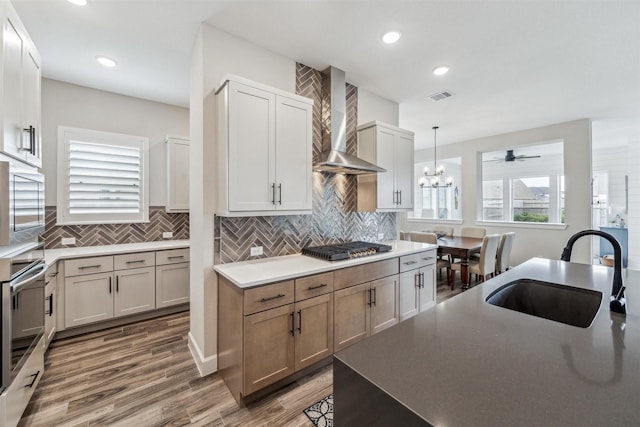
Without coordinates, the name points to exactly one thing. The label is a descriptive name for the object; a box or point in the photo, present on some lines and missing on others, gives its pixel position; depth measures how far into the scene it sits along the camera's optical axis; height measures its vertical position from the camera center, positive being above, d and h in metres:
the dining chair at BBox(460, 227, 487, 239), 5.67 -0.42
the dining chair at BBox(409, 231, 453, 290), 4.52 -0.47
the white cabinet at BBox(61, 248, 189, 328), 2.85 -0.84
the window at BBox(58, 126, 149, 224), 3.25 +0.45
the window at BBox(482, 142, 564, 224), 6.76 +0.71
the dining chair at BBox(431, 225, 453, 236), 6.43 -0.40
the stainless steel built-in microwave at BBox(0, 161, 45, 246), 1.44 +0.05
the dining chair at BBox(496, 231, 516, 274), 4.70 -0.68
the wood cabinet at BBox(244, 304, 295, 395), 1.85 -0.97
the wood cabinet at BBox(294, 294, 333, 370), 2.08 -0.95
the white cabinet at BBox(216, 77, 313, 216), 2.13 +0.53
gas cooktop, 2.45 -0.38
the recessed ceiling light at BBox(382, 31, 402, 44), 2.44 +1.64
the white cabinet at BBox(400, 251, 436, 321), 2.97 -0.83
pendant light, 5.40 +0.70
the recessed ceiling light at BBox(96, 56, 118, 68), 2.78 +1.60
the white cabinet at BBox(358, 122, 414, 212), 3.23 +0.58
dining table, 4.27 -0.61
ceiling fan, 6.32 +1.31
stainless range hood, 2.95 +1.03
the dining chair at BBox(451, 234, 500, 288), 4.25 -0.75
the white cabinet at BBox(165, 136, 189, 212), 3.70 +0.54
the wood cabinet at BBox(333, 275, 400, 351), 2.35 -0.93
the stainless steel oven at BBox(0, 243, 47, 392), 1.41 -0.55
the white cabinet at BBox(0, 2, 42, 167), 1.56 +0.79
